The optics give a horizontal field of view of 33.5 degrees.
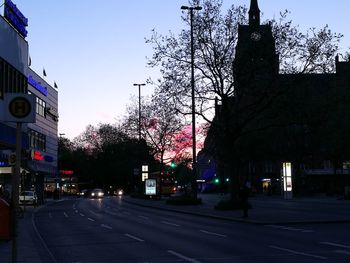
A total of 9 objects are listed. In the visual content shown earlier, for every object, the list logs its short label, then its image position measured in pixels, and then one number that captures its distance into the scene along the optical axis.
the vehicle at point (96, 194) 94.38
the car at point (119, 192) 116.11
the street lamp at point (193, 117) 40.09
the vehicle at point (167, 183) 86.12
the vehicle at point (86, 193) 100.31
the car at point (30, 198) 54.54
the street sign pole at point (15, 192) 8.73
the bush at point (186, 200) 48.22
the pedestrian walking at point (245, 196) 30.17
